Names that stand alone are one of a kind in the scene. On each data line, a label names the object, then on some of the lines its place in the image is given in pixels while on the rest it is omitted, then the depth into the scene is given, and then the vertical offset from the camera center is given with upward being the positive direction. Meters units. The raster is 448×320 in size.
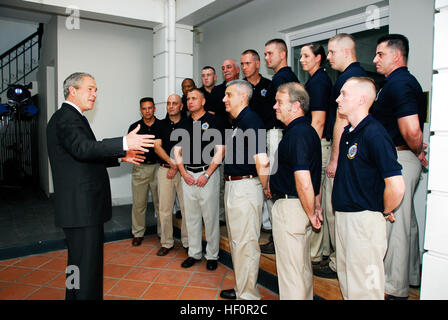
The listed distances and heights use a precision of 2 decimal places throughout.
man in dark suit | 2.19 -0.29
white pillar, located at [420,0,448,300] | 1.90 -0.21
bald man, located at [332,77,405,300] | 1.86 -0.30
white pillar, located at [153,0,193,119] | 5.19 +1.35
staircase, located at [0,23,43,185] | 8.42 +0.31
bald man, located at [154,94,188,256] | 3.97 -0.51
